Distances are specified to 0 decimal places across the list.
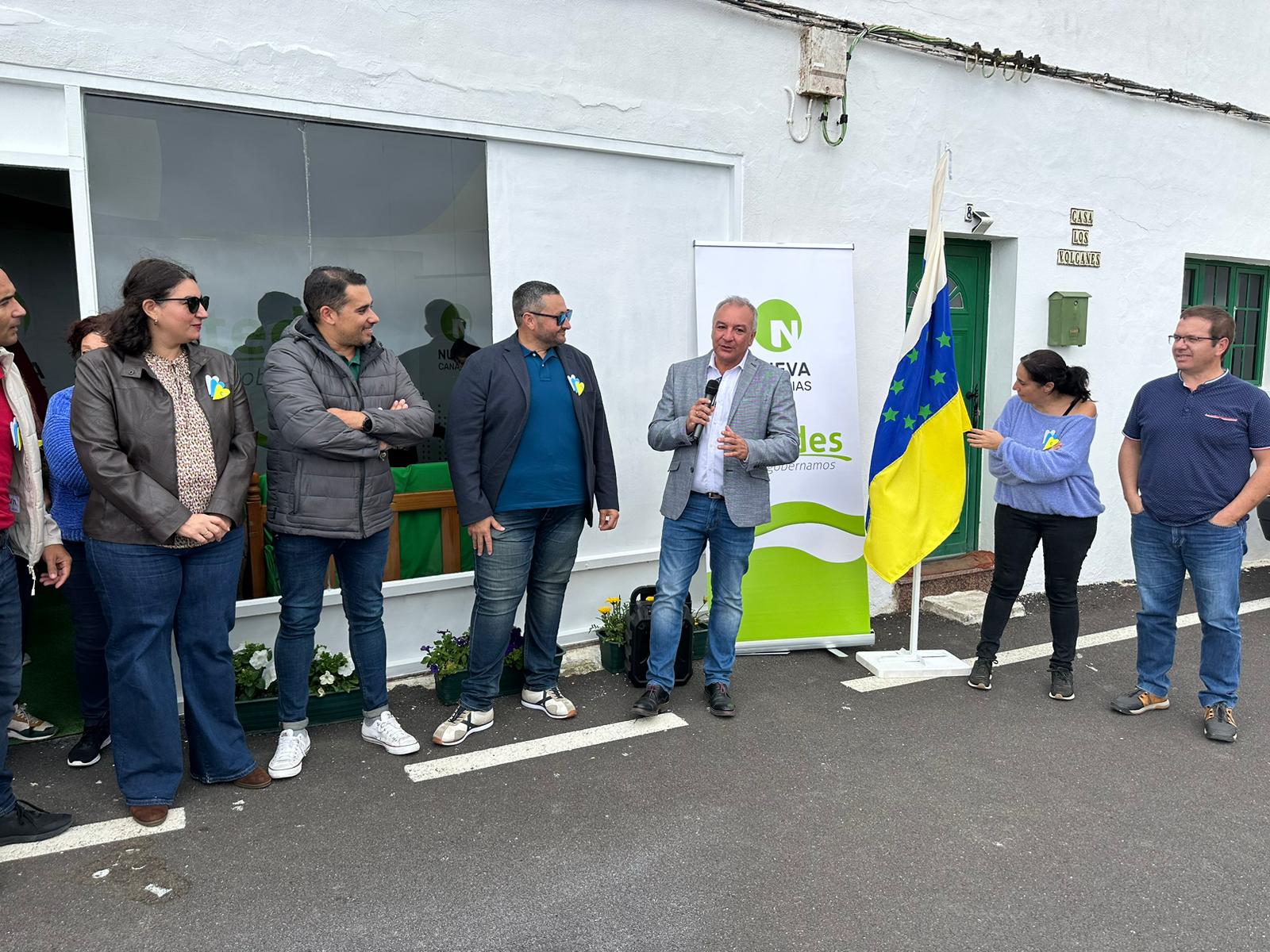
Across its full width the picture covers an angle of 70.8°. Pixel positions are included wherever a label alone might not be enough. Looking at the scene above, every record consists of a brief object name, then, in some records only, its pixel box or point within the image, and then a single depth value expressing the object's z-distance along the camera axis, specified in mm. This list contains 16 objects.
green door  6465
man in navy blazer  3943
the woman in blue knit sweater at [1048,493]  4449
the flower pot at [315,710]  4008
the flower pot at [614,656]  4852
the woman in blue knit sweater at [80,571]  3461
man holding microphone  4223
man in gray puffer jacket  3521
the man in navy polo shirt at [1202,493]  4102
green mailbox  6453
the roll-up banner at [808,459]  5180
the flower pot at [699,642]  5031
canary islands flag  4859
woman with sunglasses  3080
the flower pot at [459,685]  4402
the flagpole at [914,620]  5062
